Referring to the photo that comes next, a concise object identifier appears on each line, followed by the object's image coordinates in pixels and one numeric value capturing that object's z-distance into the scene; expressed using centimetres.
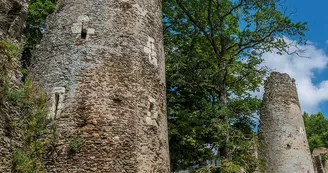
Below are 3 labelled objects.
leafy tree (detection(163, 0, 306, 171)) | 1425
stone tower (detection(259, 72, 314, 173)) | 1653
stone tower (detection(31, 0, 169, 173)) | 752
